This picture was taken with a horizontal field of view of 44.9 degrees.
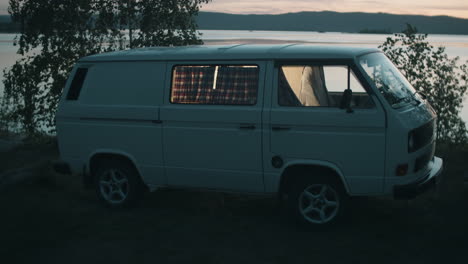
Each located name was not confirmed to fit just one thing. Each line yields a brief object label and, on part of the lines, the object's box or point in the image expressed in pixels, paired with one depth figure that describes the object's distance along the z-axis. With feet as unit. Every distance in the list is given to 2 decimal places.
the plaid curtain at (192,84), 23.97
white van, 21.33
